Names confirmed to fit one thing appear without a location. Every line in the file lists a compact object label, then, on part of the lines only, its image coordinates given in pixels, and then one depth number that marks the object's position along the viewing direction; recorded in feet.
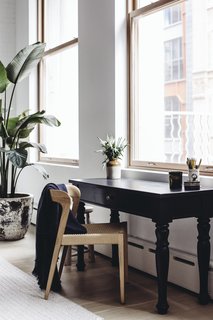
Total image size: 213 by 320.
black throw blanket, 10.25
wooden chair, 9.81
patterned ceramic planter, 15.88
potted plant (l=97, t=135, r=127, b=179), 12.25
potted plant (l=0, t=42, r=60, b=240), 15.61
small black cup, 9.85
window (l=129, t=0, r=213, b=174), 10.89
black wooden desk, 9.01
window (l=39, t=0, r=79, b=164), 16.51
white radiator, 10.40
